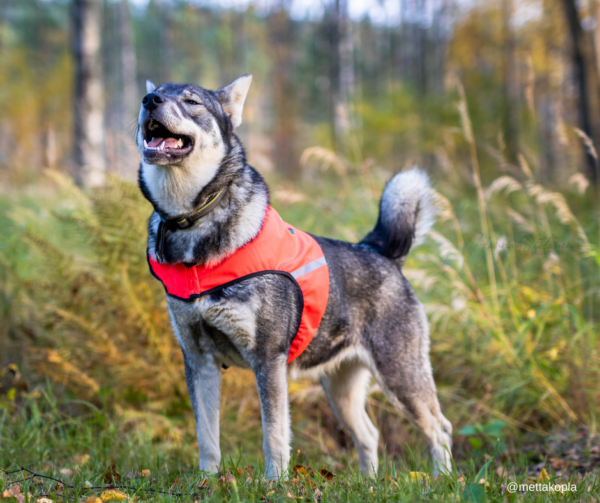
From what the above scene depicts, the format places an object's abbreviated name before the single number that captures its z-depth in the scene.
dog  2.45
